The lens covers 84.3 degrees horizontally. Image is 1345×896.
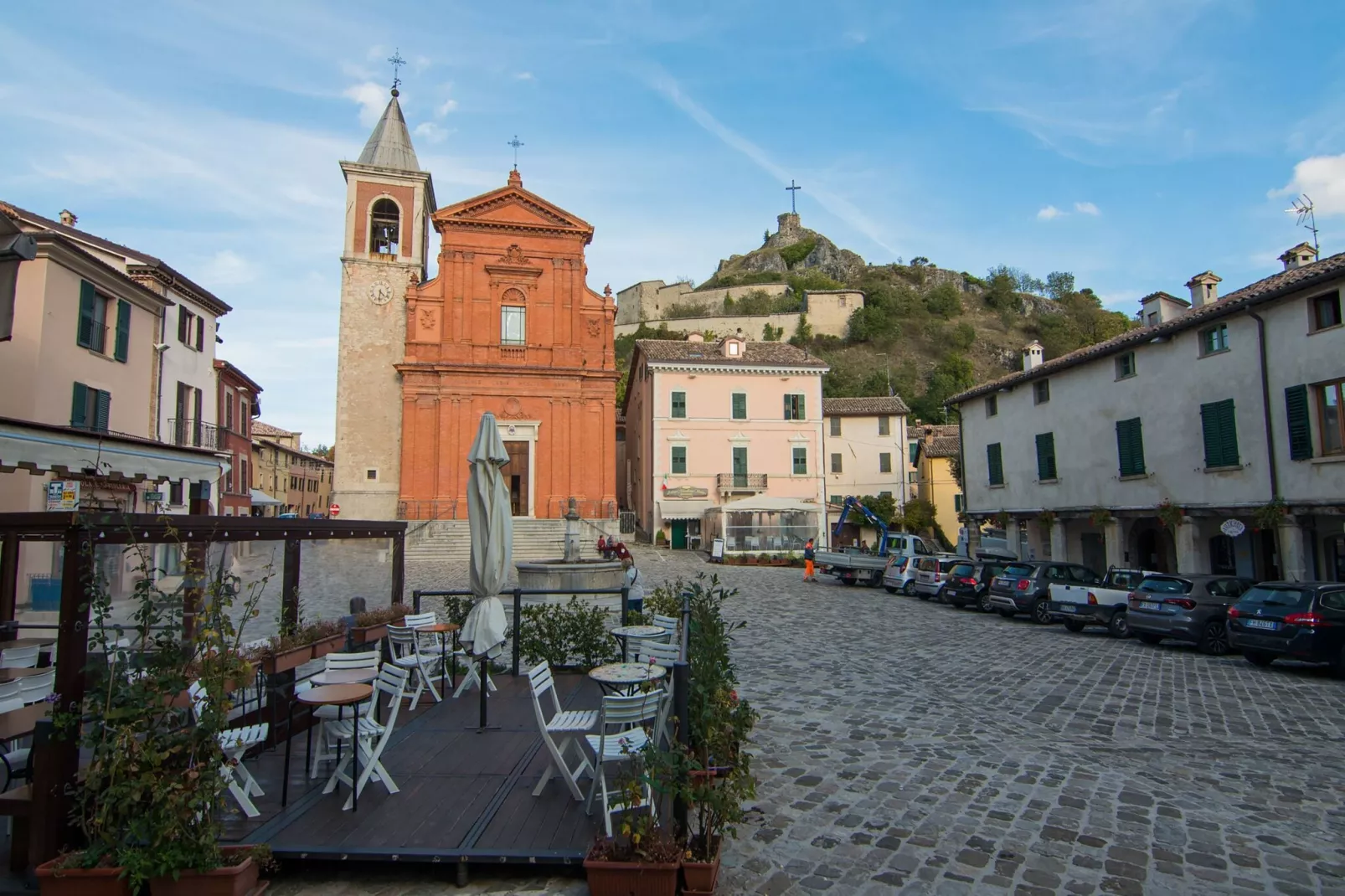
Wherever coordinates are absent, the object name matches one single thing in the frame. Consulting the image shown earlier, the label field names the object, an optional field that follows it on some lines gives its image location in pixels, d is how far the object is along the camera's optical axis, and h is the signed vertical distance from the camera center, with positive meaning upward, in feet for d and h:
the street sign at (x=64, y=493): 47.83 +2.25
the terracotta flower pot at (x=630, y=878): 13.10 -6.28
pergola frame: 13.39 -1.97
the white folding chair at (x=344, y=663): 19.84 -3.77
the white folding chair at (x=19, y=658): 23.21 -4.05
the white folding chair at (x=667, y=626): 27.32 -4.03
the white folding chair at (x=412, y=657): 24.93 -4.63
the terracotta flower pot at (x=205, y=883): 12.91 -6.19
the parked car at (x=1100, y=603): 50.03 -5.79
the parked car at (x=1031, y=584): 56.08 -5.05
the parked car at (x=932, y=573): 69.26 -5.05
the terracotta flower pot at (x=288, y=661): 21.74 -4.09
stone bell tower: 115.14 +33.87
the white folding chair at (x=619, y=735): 15.71 -4.57
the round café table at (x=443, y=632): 27.46 -4.11
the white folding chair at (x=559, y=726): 16.74 -4.88
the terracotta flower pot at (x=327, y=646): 24.69 -4.10
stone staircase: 98.68 -2.30
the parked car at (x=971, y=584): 63.10 -5.52
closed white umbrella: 24.88 -0.21
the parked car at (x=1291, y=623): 35.76 -5.32
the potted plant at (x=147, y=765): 12.83 -4.23
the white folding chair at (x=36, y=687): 19.88 -4.33
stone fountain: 61.41 -4.42
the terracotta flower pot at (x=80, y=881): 12.77 -6.06
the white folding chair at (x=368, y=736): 16.97 -4.96
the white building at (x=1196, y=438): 51.70 +6.68
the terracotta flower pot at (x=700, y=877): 13.37 -6.38
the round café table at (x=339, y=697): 16.33 -3.84
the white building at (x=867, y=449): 137.08 +13.08
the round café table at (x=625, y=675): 18.81 -3.95
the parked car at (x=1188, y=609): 43.06 -5.43
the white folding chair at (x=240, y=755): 15.65 -5.02
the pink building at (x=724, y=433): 119.24 +14.53
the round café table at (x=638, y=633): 25.91 -3.88
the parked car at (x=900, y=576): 73.87 -5.69
